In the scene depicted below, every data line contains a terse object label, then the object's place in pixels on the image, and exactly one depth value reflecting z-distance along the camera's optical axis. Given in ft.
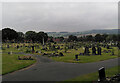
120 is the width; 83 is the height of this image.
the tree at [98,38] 325.38
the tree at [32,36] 264.89
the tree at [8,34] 264.33
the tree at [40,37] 256.11
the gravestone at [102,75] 32.58
